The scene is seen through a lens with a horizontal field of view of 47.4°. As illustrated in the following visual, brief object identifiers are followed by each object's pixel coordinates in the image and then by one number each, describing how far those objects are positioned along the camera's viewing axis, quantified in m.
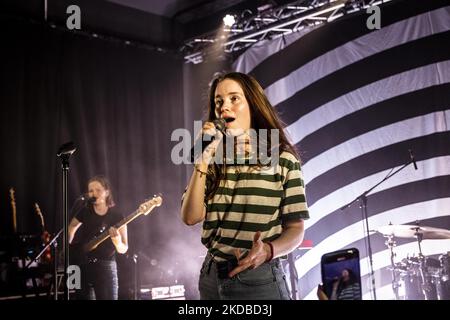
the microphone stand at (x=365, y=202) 5.34
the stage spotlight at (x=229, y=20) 6.74
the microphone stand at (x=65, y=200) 2.77
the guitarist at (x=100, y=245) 5.12
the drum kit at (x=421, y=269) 4.98
